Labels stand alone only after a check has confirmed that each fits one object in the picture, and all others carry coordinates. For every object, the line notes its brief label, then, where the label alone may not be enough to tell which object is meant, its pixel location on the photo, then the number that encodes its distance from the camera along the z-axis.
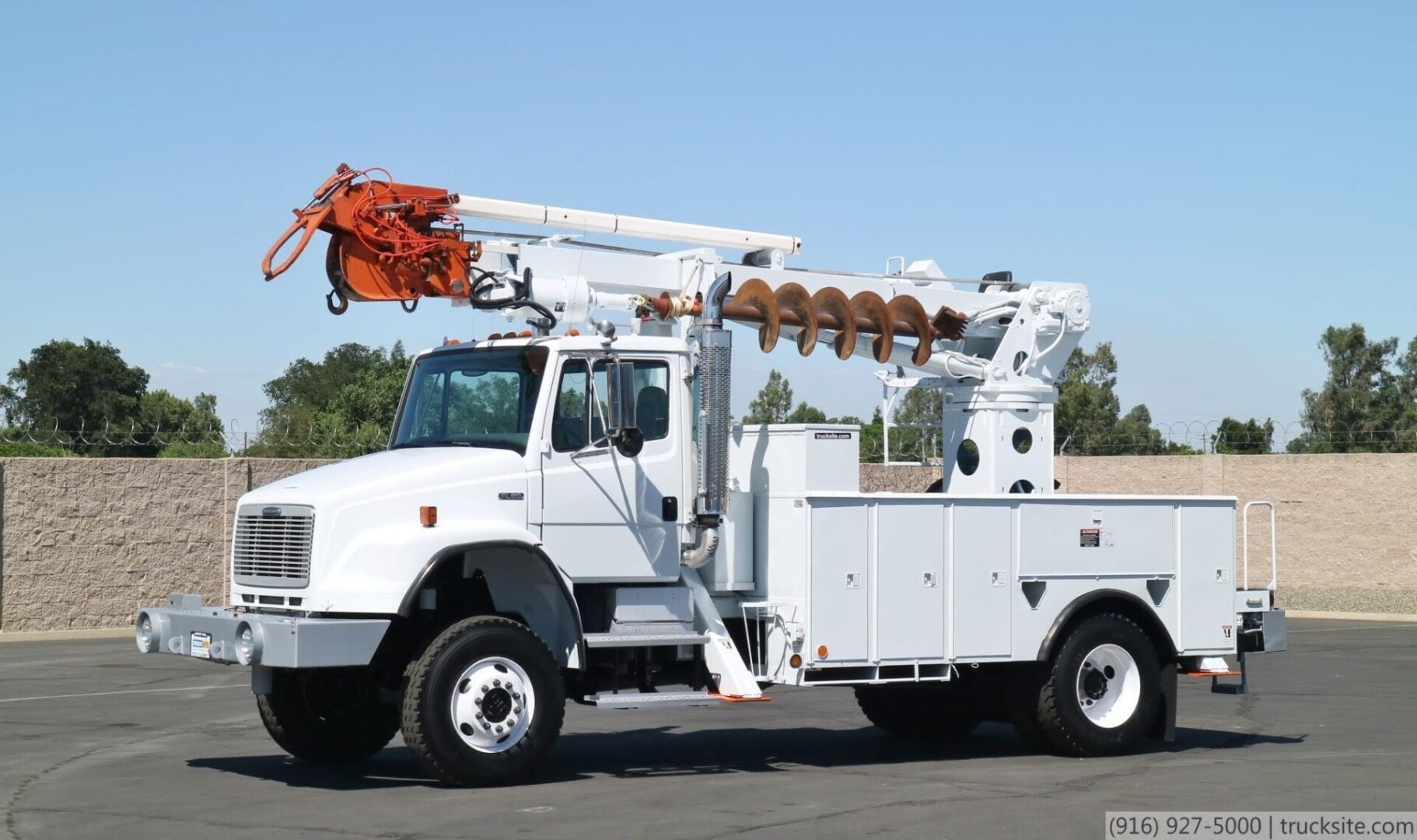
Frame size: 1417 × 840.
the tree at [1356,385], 69.81
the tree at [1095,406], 63.17
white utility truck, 10.86
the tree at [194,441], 23.84
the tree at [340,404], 27.89
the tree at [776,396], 71.06
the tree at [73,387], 69.38
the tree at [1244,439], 35.66
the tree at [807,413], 49.14
